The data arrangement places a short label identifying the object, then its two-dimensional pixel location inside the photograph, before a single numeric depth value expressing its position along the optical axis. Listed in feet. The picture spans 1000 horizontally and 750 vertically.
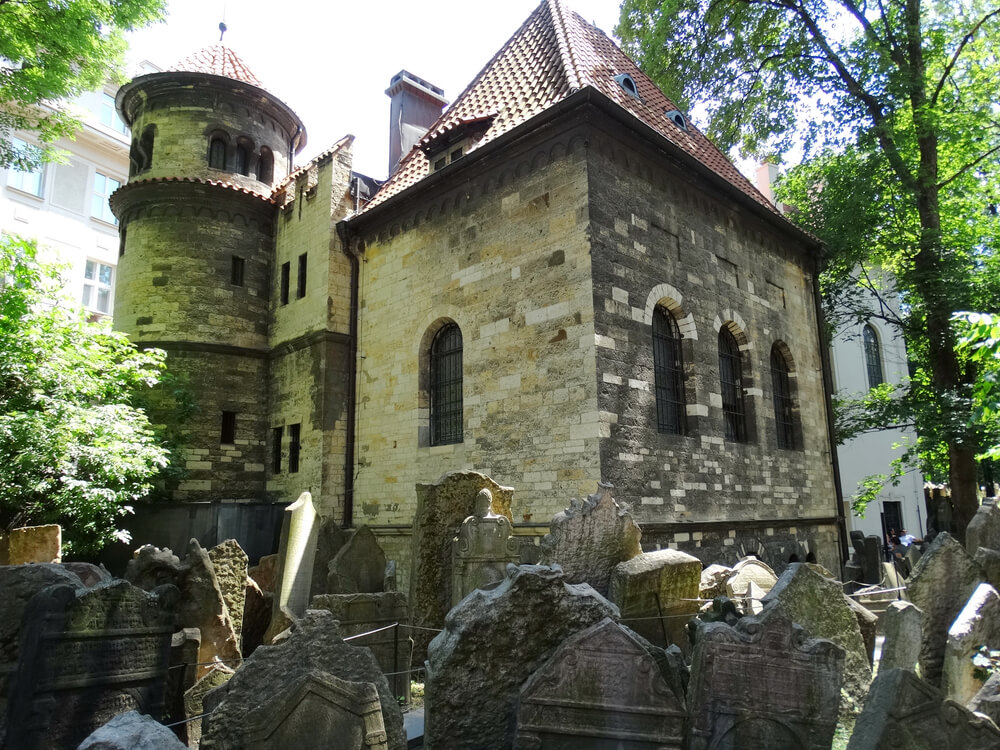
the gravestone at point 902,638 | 16.87
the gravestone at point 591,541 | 21.29
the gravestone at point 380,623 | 20.59
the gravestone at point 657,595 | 19.44
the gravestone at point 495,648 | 12.79
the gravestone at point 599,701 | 11.81
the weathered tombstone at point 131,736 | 8.55
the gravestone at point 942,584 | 19.54
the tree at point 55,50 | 34.09
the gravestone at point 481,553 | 22.34
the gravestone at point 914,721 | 11.23
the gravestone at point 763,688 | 12.35
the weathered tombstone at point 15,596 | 13.39
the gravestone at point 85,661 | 13.14
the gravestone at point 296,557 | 25.28
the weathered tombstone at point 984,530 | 25.14
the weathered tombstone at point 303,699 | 10.42
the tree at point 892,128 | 44.70
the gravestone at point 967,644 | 16.49
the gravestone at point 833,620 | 16.65
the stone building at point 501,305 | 32.83
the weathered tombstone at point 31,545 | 29.43
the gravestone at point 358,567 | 24.84
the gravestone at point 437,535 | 24.29
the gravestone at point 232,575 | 22.89
